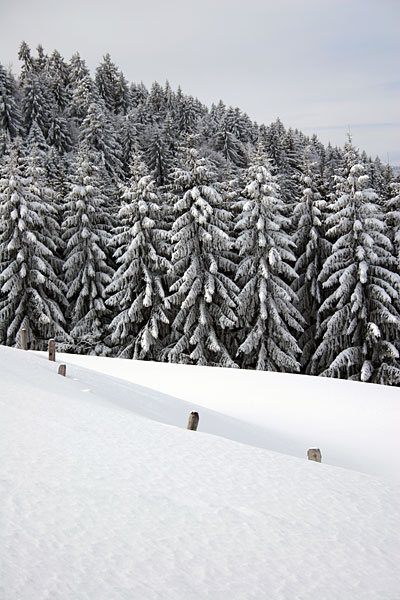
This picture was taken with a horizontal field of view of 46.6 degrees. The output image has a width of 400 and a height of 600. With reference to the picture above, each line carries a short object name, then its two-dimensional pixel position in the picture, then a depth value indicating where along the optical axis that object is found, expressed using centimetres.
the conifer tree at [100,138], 5062
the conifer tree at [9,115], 6122
